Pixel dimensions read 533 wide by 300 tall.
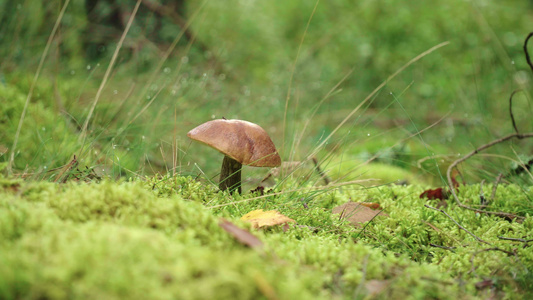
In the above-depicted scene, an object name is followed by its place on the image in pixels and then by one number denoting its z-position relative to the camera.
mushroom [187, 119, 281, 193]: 1.38
